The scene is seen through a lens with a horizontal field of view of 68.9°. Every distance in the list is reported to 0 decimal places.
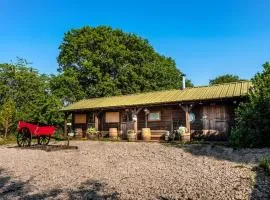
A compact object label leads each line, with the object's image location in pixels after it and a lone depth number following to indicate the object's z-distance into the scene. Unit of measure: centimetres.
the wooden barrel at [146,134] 1456
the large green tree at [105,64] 2534
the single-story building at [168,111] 1302
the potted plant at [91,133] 1653
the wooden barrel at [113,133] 1591
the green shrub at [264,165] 600
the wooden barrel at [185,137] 1286
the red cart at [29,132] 1186
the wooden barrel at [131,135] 1474
